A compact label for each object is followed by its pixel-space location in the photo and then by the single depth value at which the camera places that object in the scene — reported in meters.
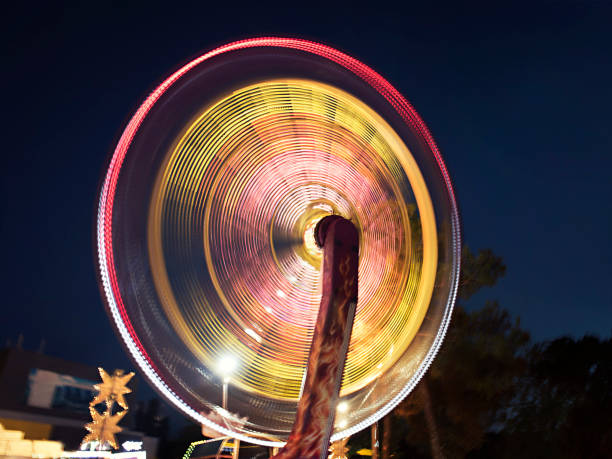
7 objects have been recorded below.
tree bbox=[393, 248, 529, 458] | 15.41
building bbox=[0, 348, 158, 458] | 27.17
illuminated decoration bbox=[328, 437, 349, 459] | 8.91
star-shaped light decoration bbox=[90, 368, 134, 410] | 10.05
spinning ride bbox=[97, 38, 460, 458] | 4.70
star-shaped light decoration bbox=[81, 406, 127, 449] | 9.18
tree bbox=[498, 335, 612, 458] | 17.14
